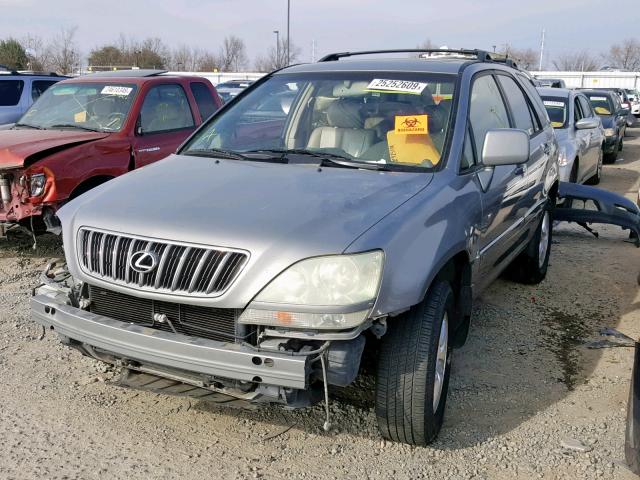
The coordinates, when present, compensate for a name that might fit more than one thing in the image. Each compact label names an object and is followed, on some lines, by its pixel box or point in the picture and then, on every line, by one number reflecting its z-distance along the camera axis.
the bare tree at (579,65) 82.57
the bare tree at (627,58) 86.50
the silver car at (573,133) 9.34
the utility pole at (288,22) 34.47
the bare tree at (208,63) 61.91
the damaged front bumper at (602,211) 6.92
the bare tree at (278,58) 45.94
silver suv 2.68
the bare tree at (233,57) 63.16
